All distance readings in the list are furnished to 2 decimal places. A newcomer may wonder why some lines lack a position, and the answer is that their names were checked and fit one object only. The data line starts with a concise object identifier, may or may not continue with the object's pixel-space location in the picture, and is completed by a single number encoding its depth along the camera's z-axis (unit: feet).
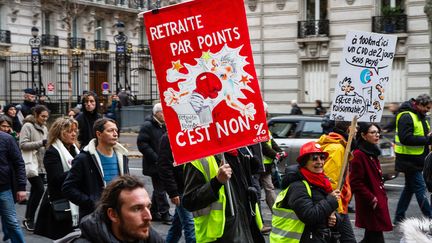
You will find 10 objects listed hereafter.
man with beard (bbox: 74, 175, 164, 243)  10.74
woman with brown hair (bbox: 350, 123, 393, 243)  23.95
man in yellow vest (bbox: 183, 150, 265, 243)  18.04
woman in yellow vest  18.03
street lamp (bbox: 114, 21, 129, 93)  105.50
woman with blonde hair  22.70
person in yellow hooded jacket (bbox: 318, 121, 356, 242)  21.76
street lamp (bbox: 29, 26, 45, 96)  111.74
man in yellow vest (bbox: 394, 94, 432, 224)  33.15
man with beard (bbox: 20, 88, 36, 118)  51.31
